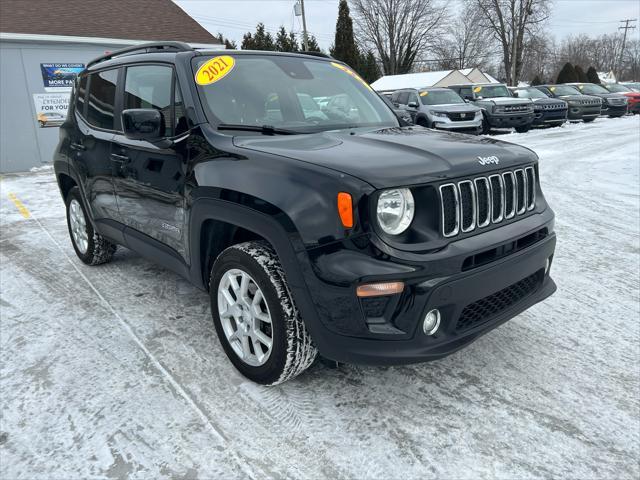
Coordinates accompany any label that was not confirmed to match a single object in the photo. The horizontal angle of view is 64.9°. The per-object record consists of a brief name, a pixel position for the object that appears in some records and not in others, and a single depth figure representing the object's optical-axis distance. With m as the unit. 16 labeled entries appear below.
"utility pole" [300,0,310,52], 28.06
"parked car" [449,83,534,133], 16.80
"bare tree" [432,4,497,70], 57.75
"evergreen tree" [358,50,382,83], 46.22
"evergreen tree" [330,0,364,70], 45.47
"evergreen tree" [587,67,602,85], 47.97
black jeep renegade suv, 2.22
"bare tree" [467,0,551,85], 49.19
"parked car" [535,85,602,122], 20.20
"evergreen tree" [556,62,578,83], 43.88
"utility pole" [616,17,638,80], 83.47
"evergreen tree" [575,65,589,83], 44.91
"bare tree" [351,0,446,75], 54.88
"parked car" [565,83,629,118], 22.81
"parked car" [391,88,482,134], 15.25
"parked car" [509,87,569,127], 18.42
